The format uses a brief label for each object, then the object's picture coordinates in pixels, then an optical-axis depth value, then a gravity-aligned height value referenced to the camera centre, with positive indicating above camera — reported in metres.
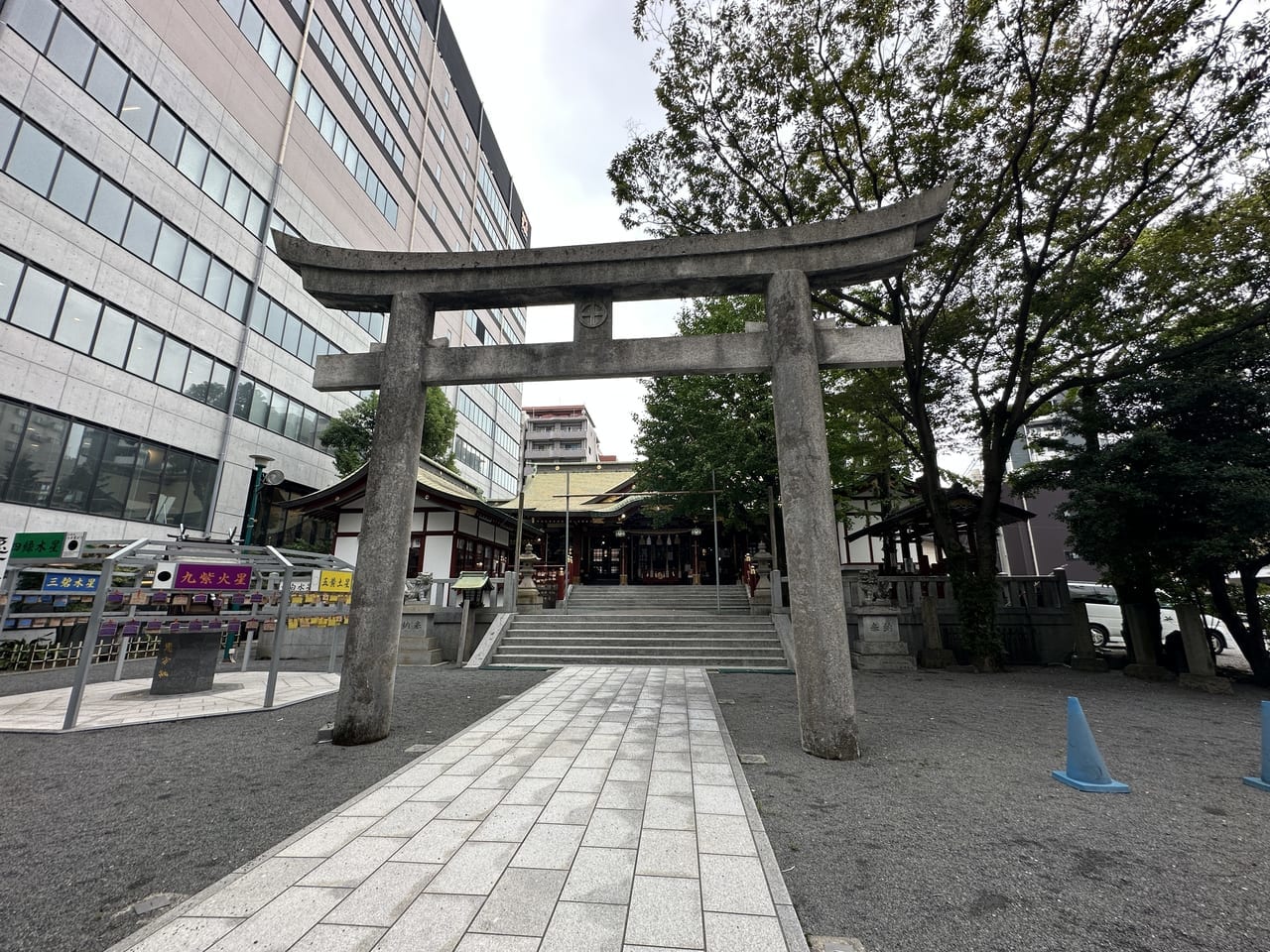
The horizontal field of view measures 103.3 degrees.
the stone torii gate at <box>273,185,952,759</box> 5.23 +2.73
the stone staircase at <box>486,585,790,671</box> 11.94 -1.28
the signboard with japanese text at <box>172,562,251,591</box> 6.73 +0.10
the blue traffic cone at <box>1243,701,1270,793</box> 4.55 -1.52
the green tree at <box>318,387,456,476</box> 22.44 +6.73
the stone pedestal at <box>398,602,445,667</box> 11.90 -1.23
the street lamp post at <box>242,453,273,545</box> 12.47 +2.63
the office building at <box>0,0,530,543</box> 12.90 +10.87
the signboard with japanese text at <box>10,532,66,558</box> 6.39 +0.49
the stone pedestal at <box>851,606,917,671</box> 11.71 -1.27
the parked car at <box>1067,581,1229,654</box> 15.22 -0.84
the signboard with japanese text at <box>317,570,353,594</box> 8.75 +0.07
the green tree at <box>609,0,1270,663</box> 9.01 +8.34
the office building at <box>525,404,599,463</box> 68.31 +20.85
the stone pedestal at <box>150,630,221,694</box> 8.11 -1.26
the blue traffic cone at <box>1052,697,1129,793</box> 4.36 -1.49
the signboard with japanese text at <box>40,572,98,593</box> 5.99 +0.02
